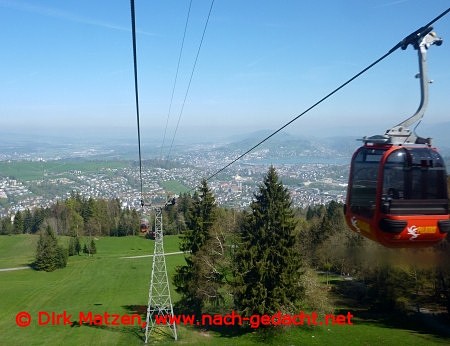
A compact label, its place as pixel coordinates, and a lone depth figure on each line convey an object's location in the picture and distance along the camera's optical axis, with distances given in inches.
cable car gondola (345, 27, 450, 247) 281.1
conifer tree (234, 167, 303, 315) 1057.5
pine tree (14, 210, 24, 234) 3627.0
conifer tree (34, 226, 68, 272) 2390.5
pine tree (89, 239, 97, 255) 2938.0
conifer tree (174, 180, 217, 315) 1282.0
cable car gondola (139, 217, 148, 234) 1400.1
